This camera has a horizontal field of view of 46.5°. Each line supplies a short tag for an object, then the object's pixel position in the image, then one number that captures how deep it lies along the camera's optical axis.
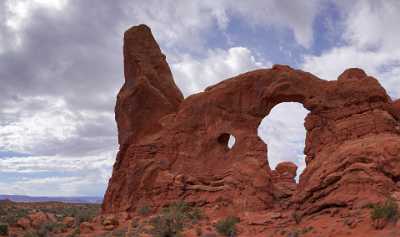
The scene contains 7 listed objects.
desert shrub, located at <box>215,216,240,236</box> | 19.55
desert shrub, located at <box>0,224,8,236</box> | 25.80
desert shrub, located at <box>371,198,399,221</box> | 15.55
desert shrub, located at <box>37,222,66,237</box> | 24.58
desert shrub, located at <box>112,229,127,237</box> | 21.36
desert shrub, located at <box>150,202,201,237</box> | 19.73
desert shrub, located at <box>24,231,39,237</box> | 23.75
